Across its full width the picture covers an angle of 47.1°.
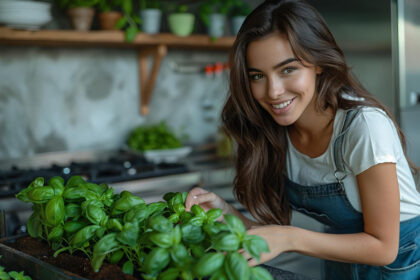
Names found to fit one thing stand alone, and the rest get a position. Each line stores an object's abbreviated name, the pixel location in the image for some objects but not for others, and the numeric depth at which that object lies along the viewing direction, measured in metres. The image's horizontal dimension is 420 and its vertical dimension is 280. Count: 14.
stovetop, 2.24
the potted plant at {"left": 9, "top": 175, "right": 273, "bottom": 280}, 0.69
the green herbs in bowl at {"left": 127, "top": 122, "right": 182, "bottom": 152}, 2.91
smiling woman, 1.13
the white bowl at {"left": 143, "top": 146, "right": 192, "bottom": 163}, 2.84
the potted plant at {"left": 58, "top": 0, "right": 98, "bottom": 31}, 2.60
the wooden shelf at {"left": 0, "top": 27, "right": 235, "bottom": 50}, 2.41
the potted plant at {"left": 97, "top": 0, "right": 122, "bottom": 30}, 2.70
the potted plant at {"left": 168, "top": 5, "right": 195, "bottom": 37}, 2.84
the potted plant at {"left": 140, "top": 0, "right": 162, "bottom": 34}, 2.77
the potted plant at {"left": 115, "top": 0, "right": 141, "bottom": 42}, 2.64
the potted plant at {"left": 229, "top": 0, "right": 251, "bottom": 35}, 3.10
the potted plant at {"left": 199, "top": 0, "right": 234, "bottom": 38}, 2.98
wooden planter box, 0.79
